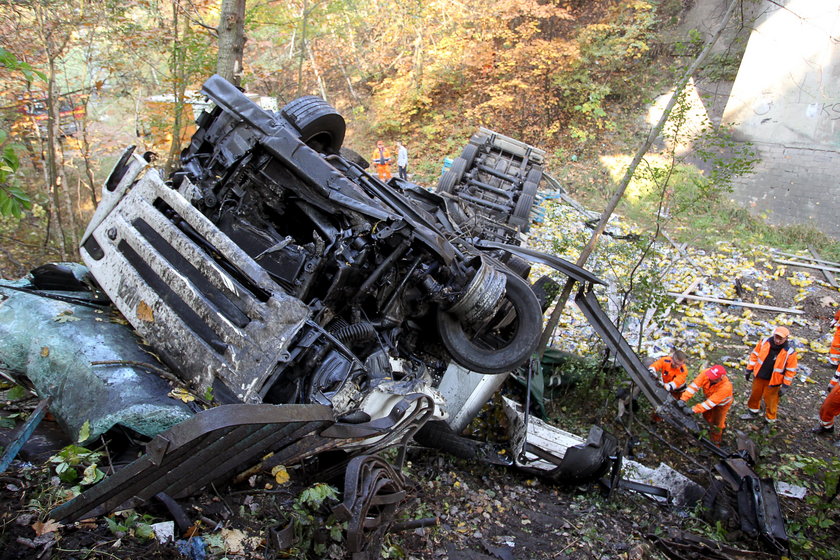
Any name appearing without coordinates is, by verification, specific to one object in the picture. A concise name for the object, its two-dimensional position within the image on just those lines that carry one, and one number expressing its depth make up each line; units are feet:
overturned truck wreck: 8.73
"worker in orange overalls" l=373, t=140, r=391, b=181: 38.17
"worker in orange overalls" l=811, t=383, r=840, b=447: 19.04
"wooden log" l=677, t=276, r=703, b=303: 27.96
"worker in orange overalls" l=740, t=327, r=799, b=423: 19.58
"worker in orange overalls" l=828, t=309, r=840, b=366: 21.33
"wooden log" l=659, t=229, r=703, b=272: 31.59
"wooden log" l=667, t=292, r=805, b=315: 27.16
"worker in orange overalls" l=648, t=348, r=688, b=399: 19.07
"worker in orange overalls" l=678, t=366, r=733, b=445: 18.39
